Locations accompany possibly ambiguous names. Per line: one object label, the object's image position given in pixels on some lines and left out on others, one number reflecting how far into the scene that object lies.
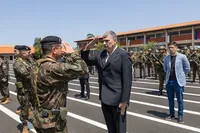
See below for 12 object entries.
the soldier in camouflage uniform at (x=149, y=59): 15.46
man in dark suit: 3.25
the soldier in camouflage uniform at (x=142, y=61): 16.04
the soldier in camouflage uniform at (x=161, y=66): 9.48
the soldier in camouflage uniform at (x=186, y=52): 13.75
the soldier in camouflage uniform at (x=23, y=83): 4.93
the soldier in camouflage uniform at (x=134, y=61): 16.40
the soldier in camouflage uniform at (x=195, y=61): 12.92
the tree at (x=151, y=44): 48.22
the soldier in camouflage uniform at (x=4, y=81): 8.58
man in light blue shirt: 5.54
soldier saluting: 2.44
